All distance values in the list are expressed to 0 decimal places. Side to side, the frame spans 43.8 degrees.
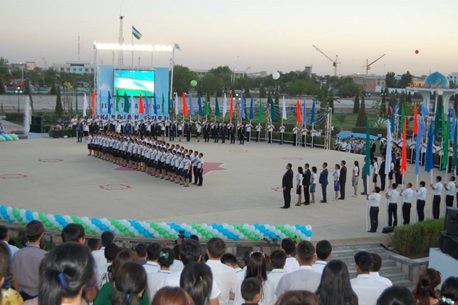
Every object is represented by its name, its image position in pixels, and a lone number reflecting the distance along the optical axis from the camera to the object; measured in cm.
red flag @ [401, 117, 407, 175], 1698
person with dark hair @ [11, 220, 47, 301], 603
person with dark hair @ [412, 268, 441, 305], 540
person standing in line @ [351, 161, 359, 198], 1903
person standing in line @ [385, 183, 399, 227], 1462
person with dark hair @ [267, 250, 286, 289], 599
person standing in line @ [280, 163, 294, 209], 1676
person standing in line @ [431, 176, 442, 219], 1573
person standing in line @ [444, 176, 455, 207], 1656
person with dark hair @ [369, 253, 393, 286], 585
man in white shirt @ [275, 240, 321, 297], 543
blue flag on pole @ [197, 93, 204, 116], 3399
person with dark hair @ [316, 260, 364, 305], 453
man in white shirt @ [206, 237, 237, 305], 615
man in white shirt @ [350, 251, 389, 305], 570
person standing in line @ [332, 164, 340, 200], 1833
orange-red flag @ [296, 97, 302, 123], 3077
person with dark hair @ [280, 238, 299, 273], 701
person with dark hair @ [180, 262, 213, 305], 435
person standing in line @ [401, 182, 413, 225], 1479
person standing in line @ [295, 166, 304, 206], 1731
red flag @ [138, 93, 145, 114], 3602
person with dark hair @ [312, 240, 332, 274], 642
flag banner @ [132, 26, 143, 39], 4388
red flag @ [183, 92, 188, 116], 3449
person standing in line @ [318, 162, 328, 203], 1786
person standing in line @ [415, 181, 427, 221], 1512
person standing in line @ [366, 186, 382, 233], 1428
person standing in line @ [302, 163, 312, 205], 1736
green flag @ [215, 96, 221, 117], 3312
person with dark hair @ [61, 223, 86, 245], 683
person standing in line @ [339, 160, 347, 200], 1834
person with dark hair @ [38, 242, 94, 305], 340
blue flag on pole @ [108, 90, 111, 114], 3646
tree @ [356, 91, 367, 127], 4950
